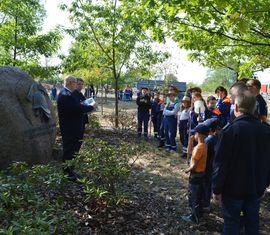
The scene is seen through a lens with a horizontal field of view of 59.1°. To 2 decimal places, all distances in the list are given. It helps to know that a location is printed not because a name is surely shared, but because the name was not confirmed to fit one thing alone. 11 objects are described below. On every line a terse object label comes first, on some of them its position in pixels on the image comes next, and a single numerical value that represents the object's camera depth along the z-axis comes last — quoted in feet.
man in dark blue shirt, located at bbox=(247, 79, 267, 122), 12.48
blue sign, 85.73
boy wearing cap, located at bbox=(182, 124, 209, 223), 10.91
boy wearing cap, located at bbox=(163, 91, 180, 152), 21.13
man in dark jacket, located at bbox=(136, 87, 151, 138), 24.71
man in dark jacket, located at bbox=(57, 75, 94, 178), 13.21
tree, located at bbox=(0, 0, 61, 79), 24.45
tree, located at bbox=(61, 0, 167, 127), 26.59
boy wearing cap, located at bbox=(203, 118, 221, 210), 11.47
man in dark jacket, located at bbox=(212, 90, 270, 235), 7.68
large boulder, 14.55
